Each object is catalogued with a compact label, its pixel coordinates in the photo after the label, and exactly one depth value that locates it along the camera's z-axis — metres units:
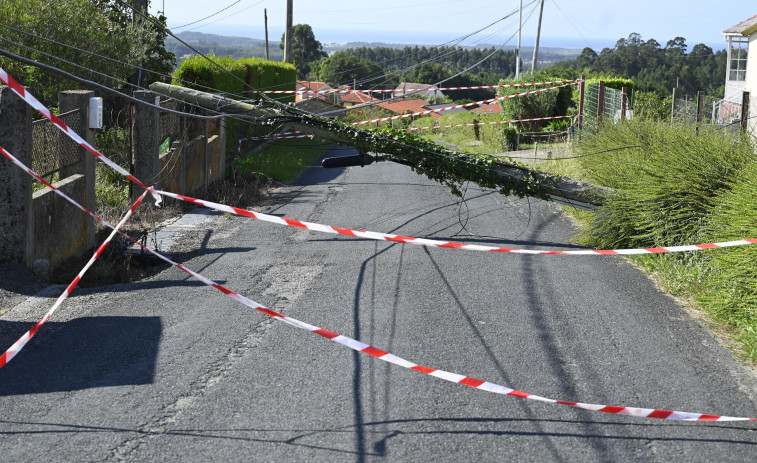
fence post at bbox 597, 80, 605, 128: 19.24
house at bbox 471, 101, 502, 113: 69.93
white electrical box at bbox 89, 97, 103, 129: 9.84
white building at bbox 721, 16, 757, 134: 31.52
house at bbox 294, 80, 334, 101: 40.97
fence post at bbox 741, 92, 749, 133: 12.32
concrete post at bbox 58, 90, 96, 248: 9.77
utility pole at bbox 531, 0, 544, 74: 46.38
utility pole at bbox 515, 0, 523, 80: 46.78
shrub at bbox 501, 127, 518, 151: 29.61
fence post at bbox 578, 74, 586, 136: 22.24
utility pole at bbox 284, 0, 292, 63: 32.81
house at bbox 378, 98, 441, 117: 85.57
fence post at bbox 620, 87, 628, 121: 16.94
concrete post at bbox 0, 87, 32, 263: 8.30
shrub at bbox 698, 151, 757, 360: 7.41
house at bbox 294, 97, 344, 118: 36.64
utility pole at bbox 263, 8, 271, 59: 46.38
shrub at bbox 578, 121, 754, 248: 9.91
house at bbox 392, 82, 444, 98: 105.80
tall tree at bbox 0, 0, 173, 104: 15.12
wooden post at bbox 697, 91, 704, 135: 14.21
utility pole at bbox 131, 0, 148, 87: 19.19
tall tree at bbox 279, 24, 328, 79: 104.31
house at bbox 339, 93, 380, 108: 70.13
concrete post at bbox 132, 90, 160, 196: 13.14
